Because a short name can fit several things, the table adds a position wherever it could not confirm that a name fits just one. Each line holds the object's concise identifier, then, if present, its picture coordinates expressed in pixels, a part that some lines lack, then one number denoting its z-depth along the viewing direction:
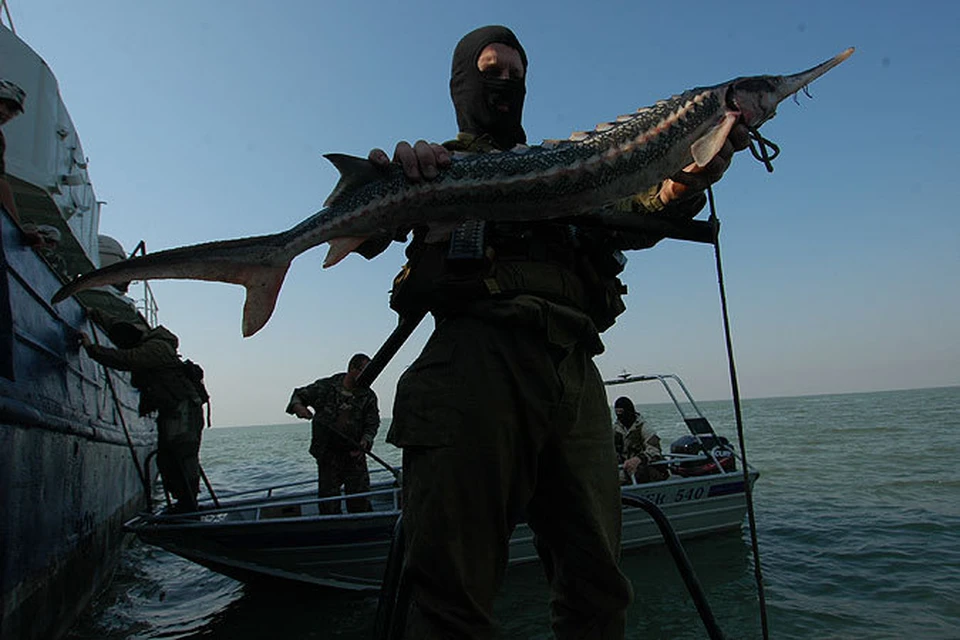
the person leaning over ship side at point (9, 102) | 3.89
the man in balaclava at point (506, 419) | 1.89
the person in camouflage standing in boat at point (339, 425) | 8.16
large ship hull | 4.33
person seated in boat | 10.05
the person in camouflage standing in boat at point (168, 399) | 7.14
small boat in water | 6.96
